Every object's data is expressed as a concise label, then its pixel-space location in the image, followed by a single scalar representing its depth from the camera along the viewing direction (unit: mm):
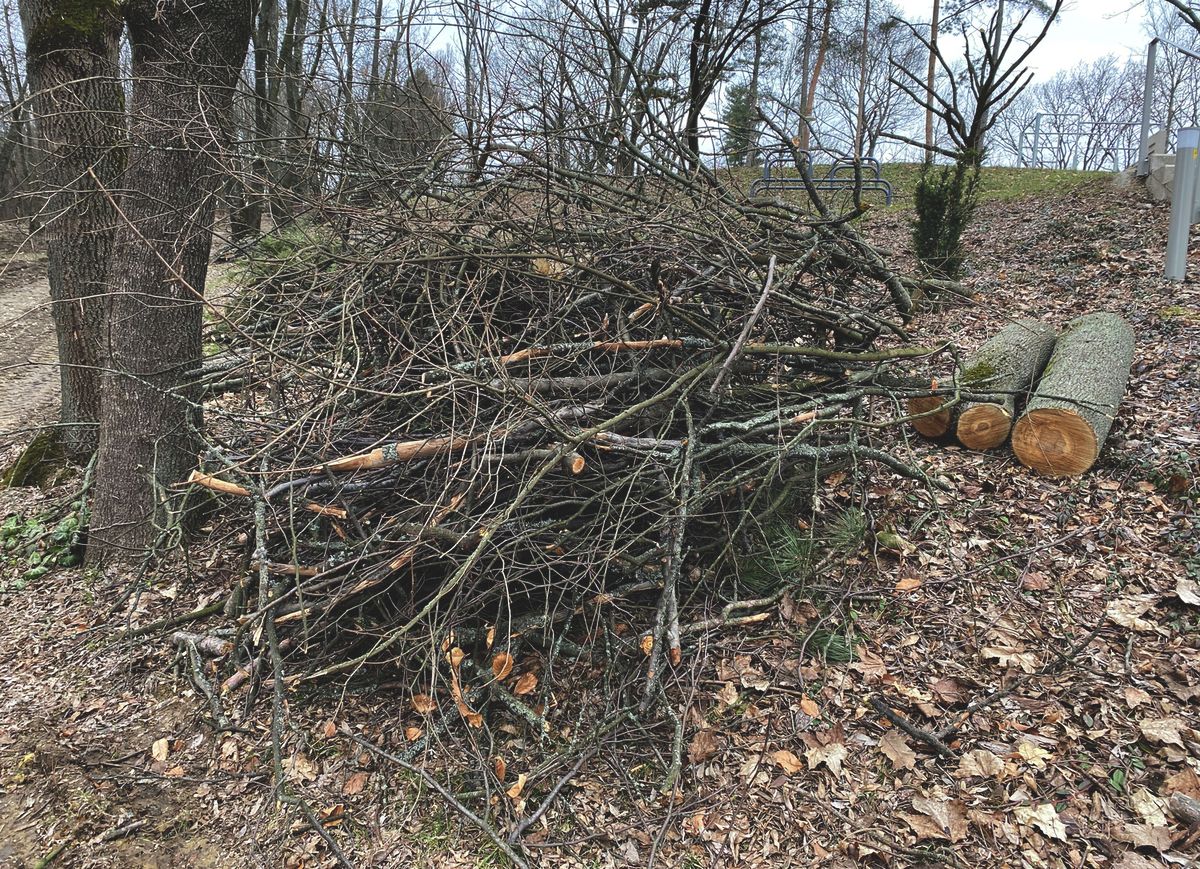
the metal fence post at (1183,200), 6102
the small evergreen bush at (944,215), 8422
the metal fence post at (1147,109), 10617
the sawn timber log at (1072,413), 4145
